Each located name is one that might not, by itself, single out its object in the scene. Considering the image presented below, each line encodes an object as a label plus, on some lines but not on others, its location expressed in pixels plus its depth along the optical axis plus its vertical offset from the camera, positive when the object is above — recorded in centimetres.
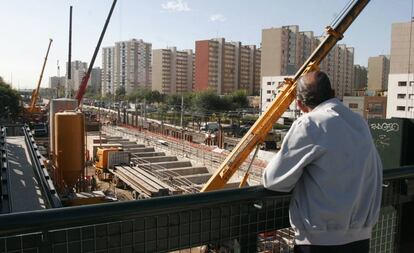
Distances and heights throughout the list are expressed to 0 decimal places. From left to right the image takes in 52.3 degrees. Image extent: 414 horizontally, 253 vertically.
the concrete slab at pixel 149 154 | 3198 -433
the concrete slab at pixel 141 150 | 3314 -416
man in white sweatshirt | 176 -31
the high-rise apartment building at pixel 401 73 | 4859 +355
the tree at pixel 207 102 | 6450 -48
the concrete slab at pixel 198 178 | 2589 -494
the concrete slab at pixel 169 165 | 2808 -459
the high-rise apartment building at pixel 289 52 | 8206 +973
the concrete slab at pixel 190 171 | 2787 -483
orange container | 1662 -197
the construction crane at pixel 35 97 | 5520 -7
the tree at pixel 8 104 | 5047 -95
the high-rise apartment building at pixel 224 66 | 9625 +784
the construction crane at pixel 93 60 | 3283 +294
